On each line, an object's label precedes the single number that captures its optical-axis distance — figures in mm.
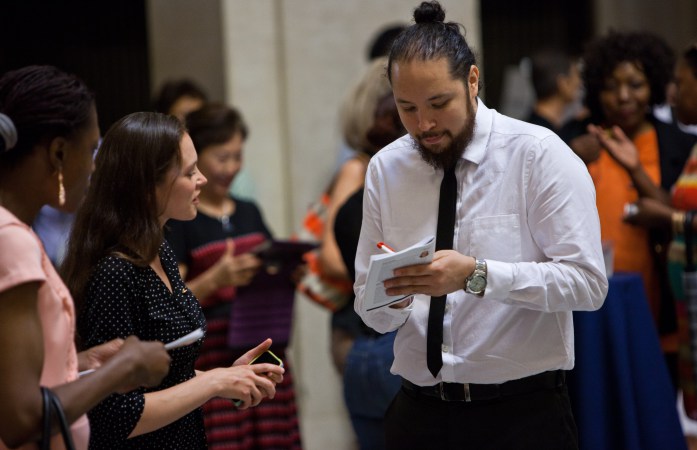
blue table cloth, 7793
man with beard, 5480
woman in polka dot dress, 5133
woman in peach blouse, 4160
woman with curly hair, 9047
